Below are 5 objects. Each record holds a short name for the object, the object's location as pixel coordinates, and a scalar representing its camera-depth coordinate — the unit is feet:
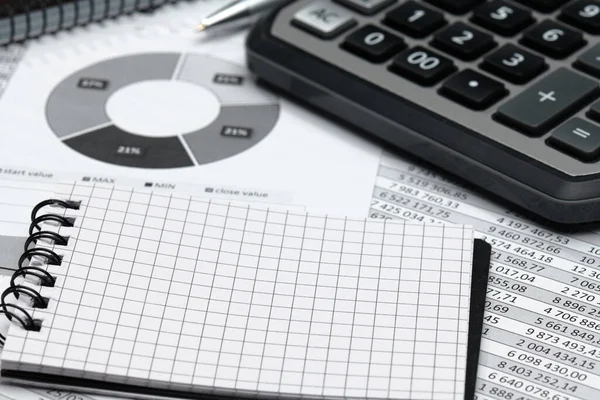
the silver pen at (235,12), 1.64
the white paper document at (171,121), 1.45
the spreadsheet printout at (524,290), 1.26
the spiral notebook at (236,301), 1.23
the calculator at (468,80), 1.38
